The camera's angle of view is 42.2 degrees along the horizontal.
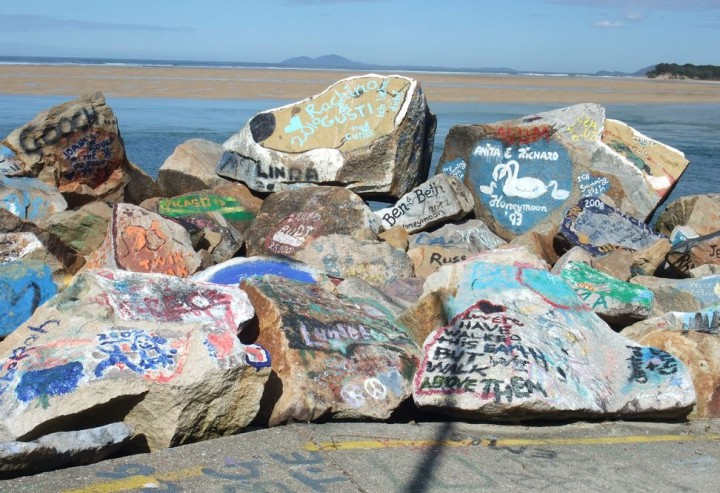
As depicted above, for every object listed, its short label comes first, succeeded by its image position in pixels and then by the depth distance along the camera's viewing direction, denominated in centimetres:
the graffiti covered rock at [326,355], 502
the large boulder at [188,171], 1090
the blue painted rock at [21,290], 602
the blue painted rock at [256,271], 652
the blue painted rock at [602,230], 903
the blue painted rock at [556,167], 1010
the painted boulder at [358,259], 782
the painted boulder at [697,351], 579
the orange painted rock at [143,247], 707
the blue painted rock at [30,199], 928
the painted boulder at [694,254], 876
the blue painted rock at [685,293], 762
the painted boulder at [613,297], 673
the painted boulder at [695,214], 1039
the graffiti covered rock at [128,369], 436
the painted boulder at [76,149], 1016
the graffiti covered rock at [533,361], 508
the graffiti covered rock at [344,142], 1007
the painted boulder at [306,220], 888
